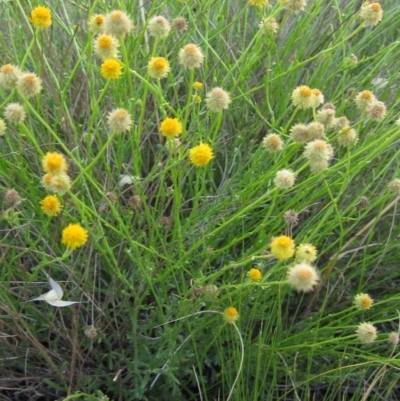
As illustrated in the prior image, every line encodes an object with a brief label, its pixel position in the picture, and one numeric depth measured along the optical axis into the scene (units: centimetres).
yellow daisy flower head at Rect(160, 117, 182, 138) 27
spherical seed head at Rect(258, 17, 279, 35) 36
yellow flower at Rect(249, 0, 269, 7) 37
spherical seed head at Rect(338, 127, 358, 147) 33
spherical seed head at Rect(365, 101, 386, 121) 33
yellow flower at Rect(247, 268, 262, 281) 30
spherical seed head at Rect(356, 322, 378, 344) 31
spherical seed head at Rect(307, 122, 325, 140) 29
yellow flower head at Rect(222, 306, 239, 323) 31
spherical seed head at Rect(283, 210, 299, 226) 32
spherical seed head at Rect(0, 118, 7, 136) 28
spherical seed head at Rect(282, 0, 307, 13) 36
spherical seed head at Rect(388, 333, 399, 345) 33
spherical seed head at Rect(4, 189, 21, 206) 29
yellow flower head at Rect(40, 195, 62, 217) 28
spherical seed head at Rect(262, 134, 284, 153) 32
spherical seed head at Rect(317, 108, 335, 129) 32
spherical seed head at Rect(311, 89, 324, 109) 32
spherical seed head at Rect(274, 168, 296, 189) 28
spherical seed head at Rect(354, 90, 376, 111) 33
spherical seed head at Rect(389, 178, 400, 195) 34
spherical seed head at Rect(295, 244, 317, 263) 27
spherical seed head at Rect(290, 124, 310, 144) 29
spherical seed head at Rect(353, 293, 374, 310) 32
